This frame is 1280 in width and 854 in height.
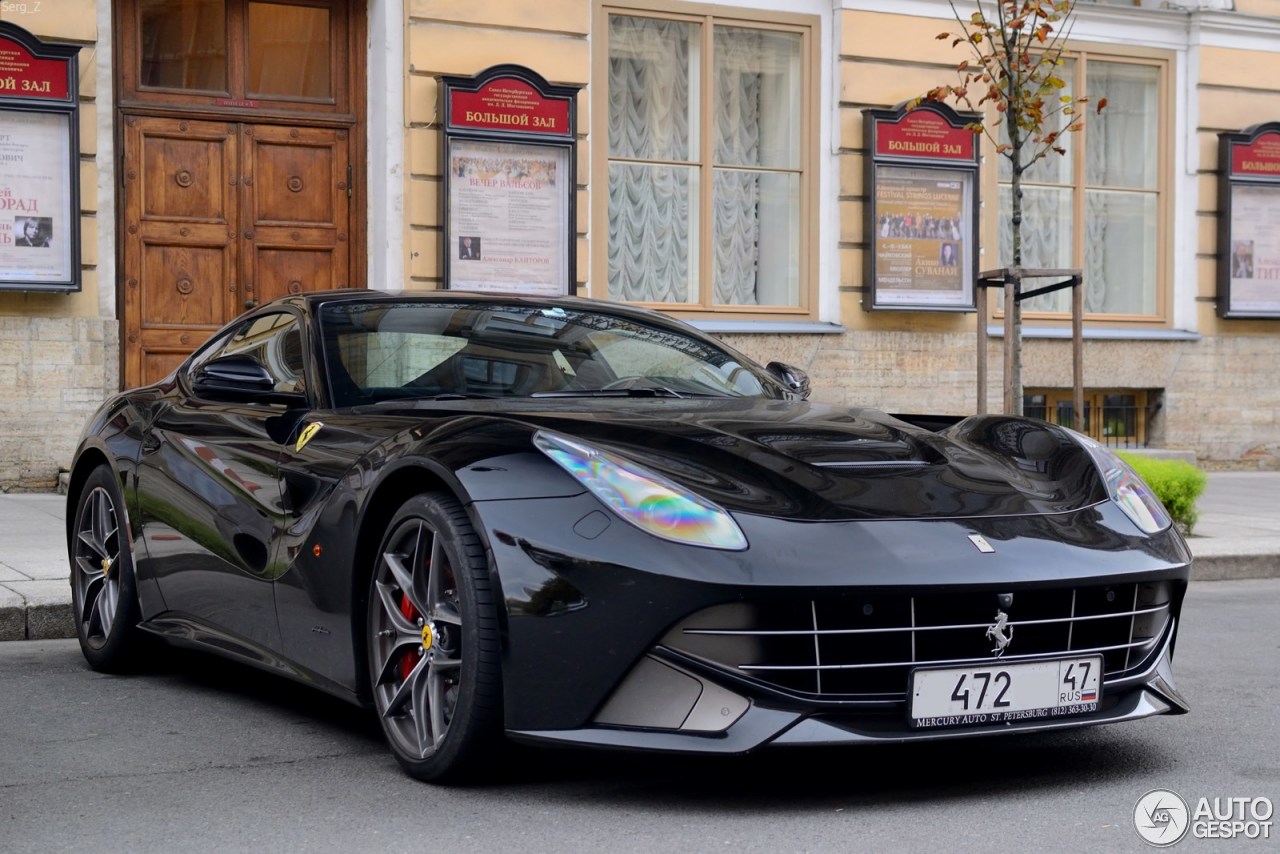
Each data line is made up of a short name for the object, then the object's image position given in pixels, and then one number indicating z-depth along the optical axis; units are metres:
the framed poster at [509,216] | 12.67
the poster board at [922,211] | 14.17
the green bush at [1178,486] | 9.84
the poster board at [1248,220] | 15.45
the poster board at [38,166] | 11.34
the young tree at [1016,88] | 10.23
